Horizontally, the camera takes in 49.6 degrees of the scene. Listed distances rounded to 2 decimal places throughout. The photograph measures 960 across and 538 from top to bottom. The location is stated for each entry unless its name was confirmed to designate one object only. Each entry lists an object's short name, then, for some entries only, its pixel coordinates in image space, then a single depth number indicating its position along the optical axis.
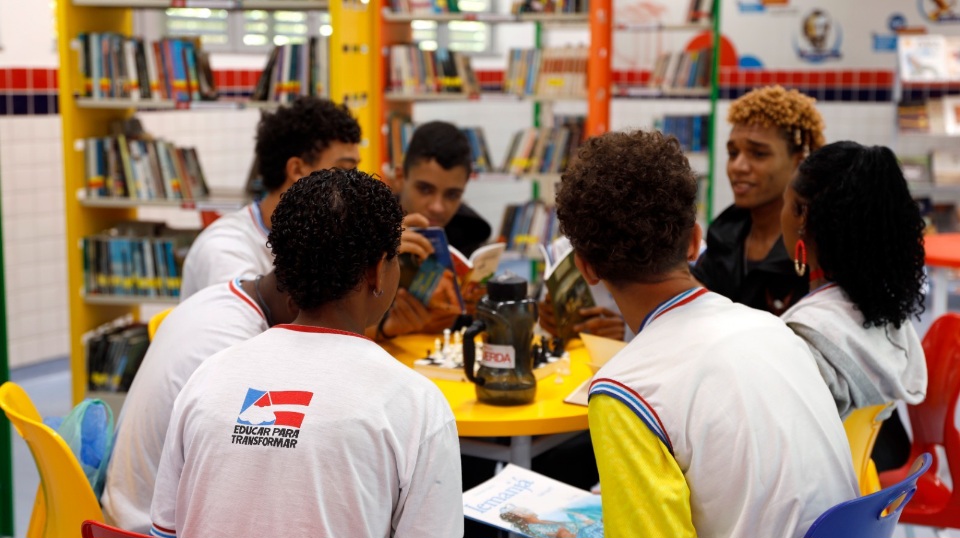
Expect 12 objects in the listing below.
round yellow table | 2.27
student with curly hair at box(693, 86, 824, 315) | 3.02
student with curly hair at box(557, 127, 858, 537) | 1.49
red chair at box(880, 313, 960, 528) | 2.60
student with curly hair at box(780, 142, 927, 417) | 2.03
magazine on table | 1.92
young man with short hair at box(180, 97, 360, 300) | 2.93
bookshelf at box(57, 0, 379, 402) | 4.73
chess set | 2.61
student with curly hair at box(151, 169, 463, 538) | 1.45
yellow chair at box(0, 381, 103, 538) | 1.88
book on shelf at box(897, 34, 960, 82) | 7.05
